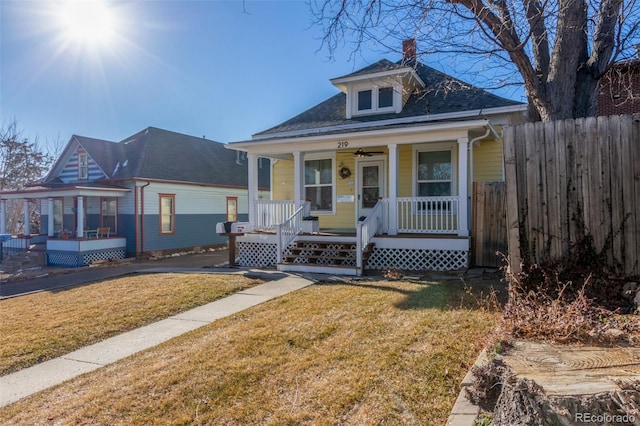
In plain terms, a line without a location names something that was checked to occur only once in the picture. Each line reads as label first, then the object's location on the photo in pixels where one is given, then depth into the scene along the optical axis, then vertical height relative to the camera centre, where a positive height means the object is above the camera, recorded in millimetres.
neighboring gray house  16547 +725
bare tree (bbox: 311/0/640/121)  5551 +2686
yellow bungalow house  9578 +1265
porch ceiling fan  11836 +1852
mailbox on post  10961 -503
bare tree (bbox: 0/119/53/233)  24797 +3205
